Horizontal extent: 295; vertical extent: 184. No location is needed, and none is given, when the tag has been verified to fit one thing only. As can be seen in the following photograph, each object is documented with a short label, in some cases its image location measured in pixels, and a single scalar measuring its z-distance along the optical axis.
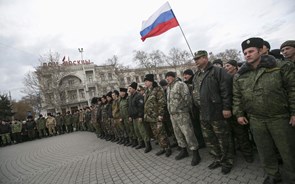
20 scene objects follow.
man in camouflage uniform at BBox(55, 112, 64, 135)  18.20
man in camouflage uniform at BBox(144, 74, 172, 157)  5.04
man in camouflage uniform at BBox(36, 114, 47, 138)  16.80
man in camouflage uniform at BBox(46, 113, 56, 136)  17.20
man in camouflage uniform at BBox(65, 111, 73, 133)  18.06
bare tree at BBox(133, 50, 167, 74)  44.50
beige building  48.53
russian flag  6.42
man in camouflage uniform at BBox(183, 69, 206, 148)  5.13
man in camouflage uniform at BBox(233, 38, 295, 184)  2.47
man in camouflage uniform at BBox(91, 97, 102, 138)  9.79
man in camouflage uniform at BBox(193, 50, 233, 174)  3.38
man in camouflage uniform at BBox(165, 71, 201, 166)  4.26
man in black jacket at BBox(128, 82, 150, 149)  5.79
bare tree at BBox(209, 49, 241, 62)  55.10
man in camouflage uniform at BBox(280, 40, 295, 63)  3.03
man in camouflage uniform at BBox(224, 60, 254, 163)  3.65
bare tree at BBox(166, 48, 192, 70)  48.47
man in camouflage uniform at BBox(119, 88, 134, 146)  6.80
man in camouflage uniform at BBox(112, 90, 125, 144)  7.39
